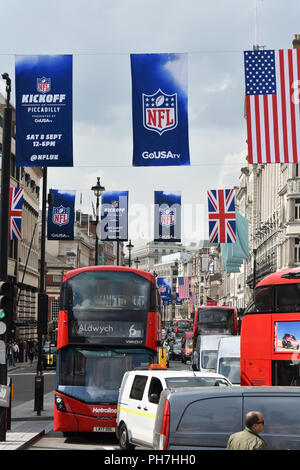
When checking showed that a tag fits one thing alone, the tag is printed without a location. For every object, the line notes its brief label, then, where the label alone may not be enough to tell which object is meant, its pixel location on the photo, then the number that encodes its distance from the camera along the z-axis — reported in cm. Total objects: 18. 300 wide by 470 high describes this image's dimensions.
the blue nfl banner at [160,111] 2314
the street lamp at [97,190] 4321
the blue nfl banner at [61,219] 4144
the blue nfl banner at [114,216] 4259
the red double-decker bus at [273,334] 1959
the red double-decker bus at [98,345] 1989
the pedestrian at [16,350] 6459
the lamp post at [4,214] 1762
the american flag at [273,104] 2389
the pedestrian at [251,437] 882
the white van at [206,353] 4197
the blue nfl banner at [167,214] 4138
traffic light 1742
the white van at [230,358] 3081
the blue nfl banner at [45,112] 2328
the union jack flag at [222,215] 4403
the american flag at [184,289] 11725
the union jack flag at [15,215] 4800
